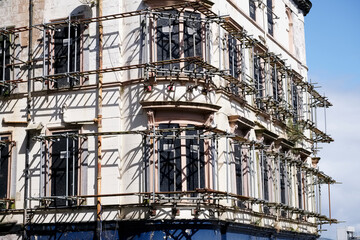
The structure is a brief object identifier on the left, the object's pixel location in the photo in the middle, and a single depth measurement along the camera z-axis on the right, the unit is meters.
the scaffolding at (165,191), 26.09
